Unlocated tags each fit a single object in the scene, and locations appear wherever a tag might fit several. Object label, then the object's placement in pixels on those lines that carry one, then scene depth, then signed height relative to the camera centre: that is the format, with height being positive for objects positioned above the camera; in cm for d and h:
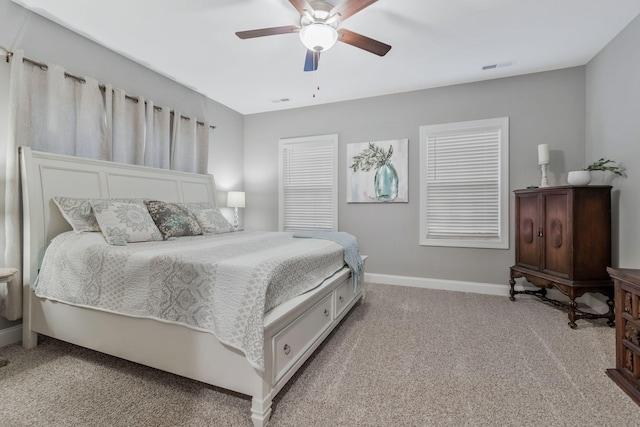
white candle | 307 +61
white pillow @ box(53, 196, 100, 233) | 221 -1
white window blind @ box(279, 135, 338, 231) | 431 +43
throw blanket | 261 -36
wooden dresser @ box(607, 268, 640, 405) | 164 -74
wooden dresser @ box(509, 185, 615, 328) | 254 -30
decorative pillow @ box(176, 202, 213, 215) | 303 +6
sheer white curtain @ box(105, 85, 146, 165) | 284 +88
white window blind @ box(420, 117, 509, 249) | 346 +33
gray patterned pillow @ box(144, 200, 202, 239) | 254 -8
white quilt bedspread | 141 -40
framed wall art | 389 +54
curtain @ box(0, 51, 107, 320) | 212 +75
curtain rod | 221 +119
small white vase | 273 +31
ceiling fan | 192 +134
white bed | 146 -70
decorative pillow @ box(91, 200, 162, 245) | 212 -8
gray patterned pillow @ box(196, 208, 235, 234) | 295 -11
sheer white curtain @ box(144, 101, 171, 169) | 316 +84
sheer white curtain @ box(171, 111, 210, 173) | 348 +86
